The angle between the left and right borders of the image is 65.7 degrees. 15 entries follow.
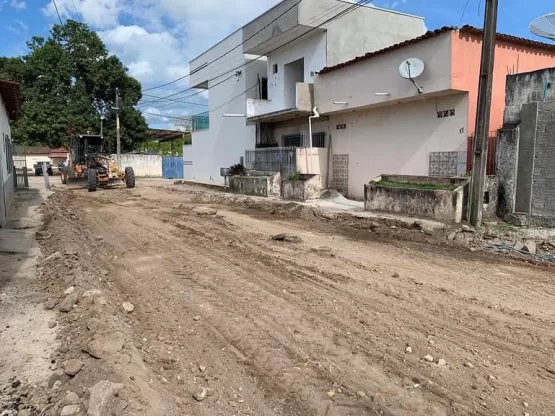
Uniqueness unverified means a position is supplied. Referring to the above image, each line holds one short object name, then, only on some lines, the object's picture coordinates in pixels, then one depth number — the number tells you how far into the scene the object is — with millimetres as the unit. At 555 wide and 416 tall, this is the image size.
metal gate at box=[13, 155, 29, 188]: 23188
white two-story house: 18766
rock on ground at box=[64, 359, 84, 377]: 3576
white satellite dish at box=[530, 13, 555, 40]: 10773
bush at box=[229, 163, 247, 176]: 21422
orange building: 12680
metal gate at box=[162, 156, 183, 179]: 39812
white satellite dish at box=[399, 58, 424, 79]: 12977
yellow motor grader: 23016
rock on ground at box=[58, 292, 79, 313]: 5075
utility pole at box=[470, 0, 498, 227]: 9914
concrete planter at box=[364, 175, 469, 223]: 10648
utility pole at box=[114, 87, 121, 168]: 34397
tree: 39406
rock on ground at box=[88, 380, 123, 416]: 3006
